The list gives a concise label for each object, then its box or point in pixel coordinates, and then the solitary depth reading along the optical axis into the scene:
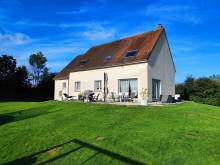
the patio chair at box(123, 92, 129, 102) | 14.75
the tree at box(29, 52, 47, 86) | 46.51
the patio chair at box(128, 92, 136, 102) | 14.62
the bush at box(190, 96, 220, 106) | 17.88
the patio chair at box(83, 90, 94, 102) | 15.60
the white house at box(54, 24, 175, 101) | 14.53
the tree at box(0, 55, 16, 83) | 33.14
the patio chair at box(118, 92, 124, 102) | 14.99
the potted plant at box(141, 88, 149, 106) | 13.88
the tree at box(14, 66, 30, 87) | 32.52
